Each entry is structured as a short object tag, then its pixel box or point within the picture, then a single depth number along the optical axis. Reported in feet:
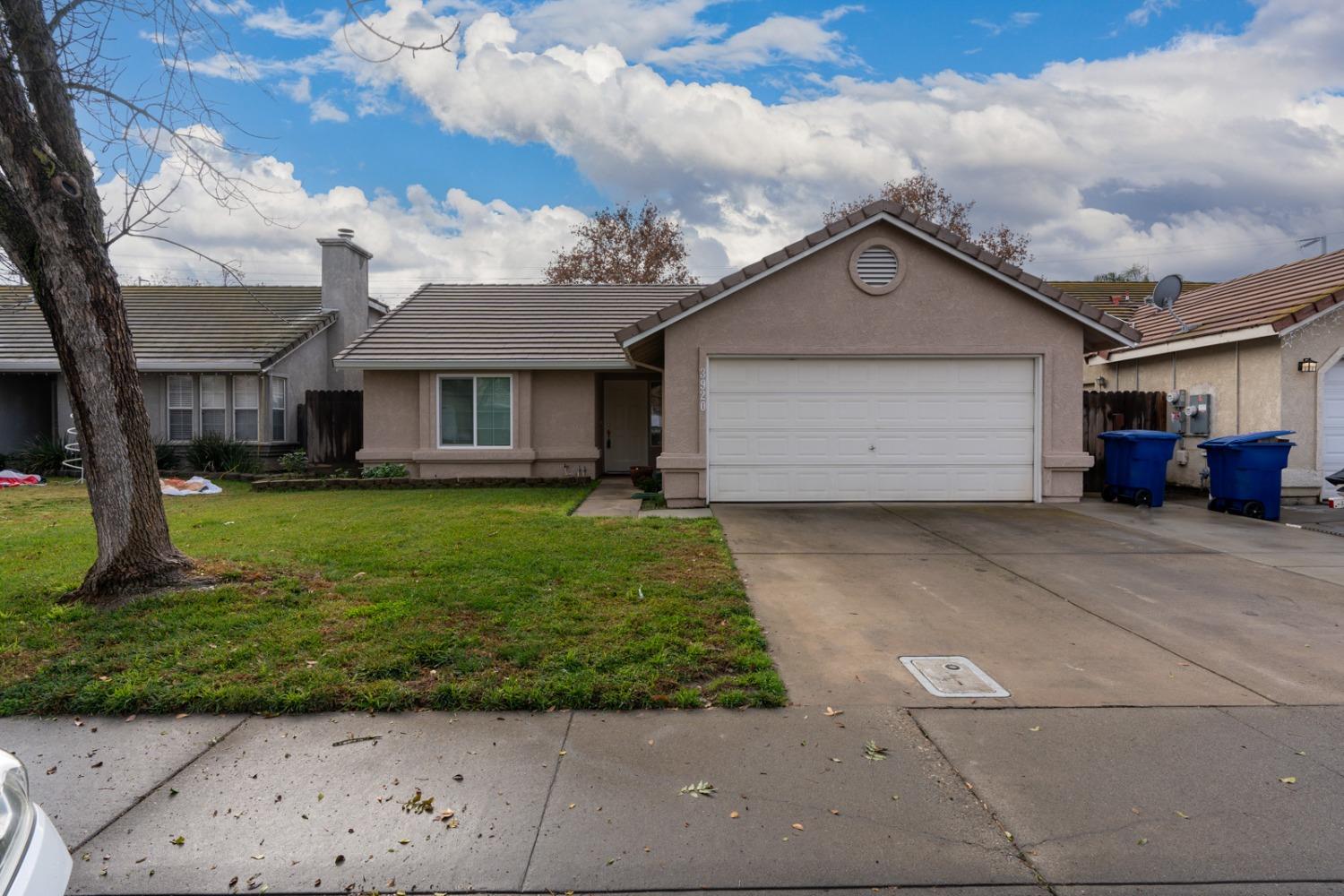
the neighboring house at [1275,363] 39.63
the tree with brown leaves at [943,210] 104.63
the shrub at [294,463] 56.80
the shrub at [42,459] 57.62
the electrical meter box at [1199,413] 44.47
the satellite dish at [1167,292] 48.24
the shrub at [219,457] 56.90
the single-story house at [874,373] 38.42
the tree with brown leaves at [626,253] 112.27
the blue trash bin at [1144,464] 39.29
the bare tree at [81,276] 19.52
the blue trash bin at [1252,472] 36.01
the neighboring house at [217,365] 59.41
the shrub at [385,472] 51.13
